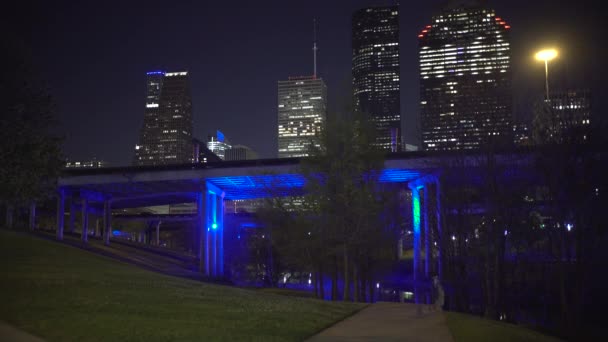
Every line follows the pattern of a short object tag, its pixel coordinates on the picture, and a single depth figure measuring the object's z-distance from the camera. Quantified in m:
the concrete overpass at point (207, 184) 57.19
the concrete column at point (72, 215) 80.18
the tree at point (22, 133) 20.12
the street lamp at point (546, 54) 25.45
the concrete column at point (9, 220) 55.12
